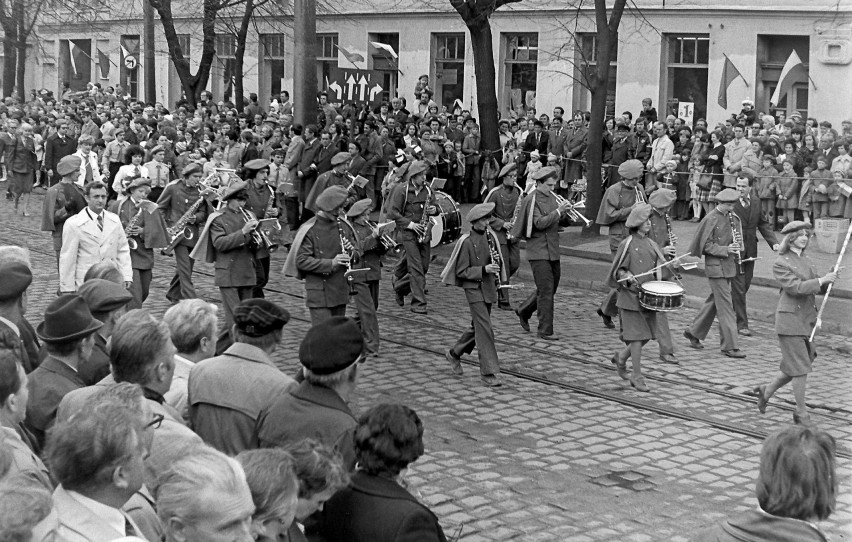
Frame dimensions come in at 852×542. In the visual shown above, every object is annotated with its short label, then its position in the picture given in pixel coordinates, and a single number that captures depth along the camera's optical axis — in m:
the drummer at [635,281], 12.17
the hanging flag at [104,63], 50.03
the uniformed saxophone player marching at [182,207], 15.05
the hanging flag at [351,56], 35.41
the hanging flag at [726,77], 29.11
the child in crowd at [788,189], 21.86
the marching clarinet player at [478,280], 12.08
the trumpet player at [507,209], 16.62
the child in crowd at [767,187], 22.05
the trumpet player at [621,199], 15.33
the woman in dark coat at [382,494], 4.55
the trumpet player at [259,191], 15.33
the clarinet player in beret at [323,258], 12.20
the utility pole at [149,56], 37.97
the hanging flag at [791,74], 27.97
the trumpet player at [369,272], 13.12
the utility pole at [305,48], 21.02
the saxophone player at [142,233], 13.92
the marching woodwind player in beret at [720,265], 13.83
